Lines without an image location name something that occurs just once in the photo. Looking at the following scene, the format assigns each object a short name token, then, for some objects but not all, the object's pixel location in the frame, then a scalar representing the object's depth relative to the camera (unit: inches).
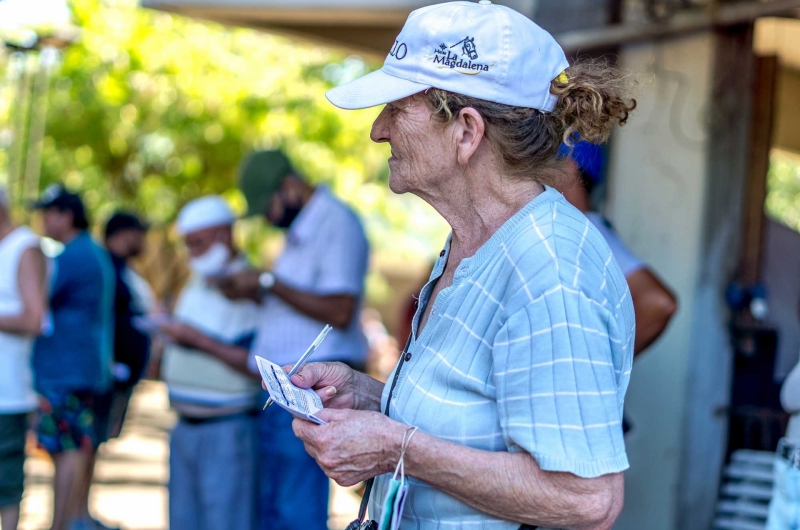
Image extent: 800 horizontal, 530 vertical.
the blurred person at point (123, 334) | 243.3
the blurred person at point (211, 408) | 190.5
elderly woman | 61.7
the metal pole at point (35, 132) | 395.5
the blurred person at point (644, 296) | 125.5
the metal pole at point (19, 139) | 373.4
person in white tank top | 180.4
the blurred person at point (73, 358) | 207.6
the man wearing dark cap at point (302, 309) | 177.6
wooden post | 157.8
